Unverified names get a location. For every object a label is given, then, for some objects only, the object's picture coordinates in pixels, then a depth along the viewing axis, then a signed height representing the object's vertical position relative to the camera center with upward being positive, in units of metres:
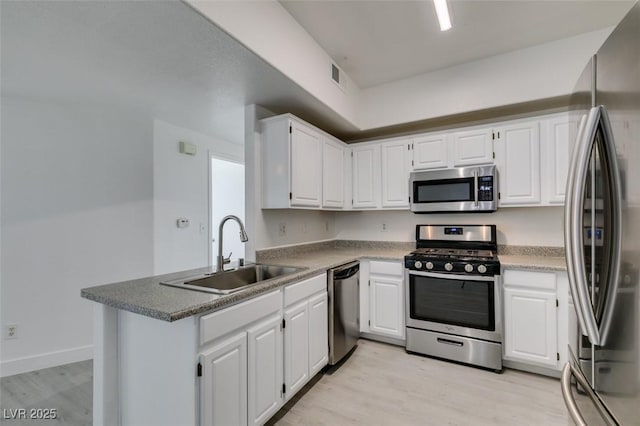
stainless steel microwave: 2.76 +0.24
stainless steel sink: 1.82 -0.45
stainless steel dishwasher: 2.47 -0.88
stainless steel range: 2.46 -0.82
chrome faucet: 2.07 -0.24
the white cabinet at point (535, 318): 2.28 -0.87
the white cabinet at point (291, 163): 2.53 +0.48
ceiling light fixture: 1.80 +1.33
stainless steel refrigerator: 0.79 -0.07
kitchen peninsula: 1.32 -0.65
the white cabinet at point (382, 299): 2.88 -0.88
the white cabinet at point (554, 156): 2.52 +0.50
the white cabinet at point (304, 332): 1.97 -0.88
